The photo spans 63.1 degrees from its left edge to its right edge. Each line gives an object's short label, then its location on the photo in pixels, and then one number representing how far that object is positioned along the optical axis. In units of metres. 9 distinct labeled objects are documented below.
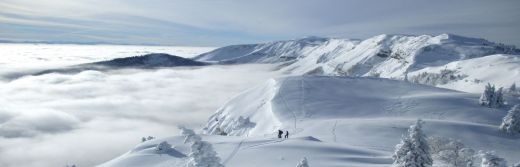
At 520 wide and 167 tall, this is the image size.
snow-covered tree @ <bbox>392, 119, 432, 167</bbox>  25.83
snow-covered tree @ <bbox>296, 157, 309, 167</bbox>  25.41
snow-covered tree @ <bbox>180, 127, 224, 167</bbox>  26.08
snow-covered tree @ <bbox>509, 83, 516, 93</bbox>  90.22
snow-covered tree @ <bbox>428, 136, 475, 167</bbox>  33.06
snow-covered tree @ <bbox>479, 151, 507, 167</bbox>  22.95
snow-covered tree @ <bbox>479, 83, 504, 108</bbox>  69.88
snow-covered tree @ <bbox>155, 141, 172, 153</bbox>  42.47
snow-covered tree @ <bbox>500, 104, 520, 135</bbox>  53.62
